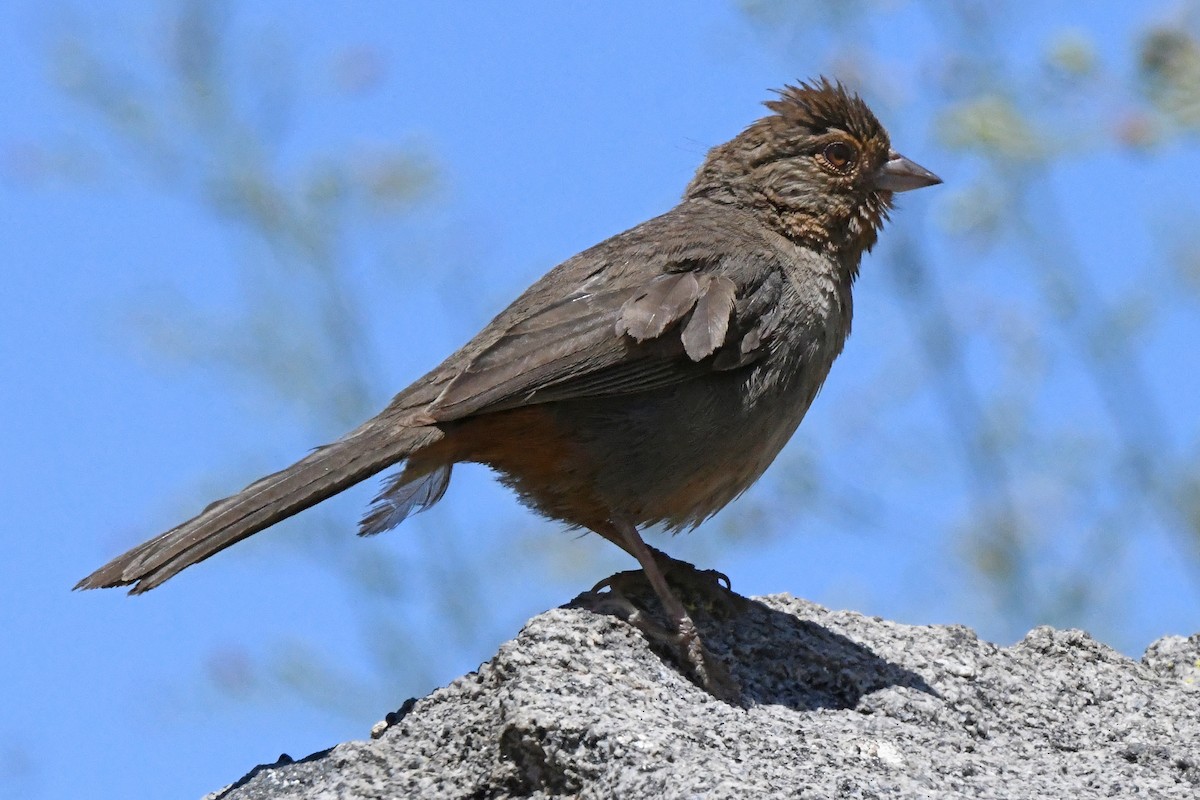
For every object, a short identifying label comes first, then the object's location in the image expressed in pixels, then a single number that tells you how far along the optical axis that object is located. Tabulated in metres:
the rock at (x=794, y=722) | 6.80
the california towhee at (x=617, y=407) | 8.71
